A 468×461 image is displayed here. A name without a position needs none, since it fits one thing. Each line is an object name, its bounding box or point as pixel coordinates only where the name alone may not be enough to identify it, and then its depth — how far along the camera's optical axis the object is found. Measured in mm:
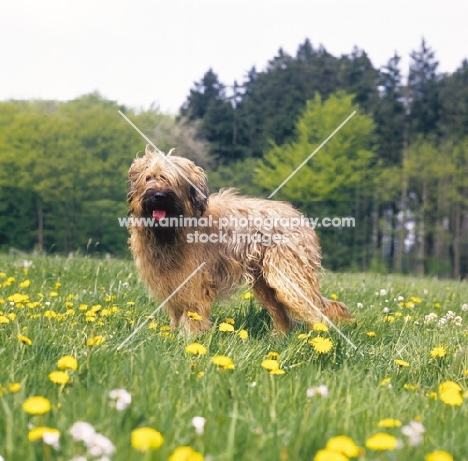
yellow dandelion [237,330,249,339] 3321
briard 4504
